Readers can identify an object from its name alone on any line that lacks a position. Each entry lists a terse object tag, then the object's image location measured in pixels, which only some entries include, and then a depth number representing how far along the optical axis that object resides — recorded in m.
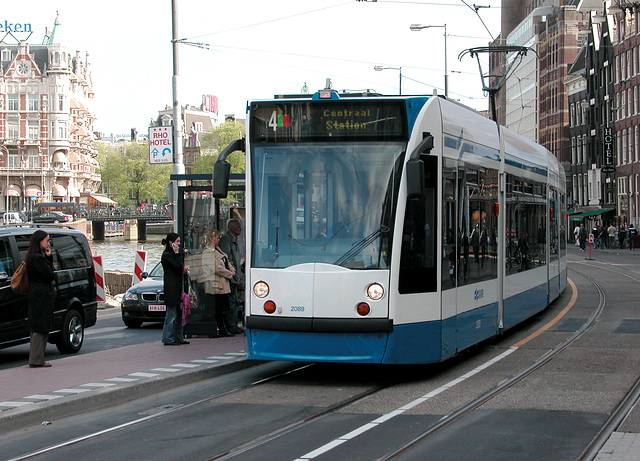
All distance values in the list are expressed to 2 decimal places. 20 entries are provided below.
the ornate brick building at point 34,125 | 122.62
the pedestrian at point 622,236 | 62.25
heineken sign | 90.55
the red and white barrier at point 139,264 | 24.47
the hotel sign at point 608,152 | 73.12
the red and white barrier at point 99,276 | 23.28
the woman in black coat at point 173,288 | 13.64
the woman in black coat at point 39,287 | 11.69
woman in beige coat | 14.79
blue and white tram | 9.86
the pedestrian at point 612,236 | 62.79
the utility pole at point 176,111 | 21.77
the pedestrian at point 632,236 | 59.59
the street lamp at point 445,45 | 34.12
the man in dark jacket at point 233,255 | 15.28
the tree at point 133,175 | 132.00
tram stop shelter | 15.15
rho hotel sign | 21.89
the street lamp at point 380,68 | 35.89
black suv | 13.29
